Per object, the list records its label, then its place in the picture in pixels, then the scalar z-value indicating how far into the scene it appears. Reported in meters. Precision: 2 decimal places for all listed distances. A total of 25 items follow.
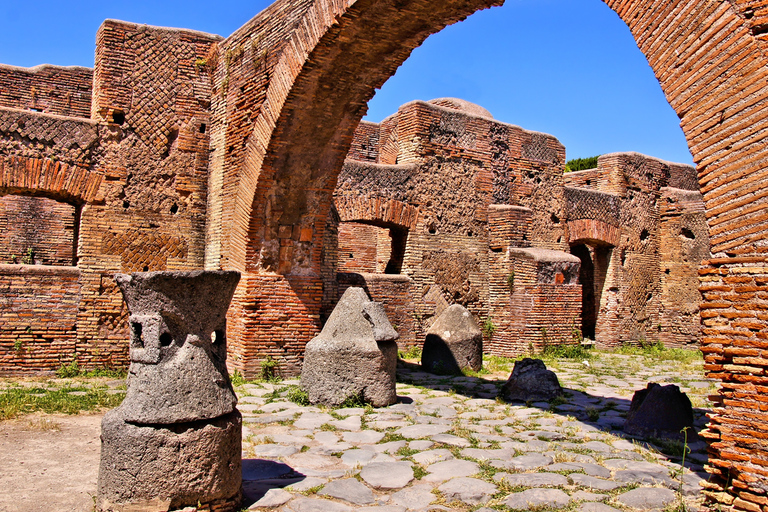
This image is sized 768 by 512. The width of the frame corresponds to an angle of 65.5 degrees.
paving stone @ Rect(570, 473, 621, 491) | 4.04
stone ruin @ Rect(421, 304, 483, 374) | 8.95
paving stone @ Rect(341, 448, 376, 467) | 4.57
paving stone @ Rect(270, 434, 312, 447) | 5.08
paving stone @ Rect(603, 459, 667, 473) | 4.46
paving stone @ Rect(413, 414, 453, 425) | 5.81
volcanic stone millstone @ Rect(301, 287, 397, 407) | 6.40
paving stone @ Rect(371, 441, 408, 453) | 4.88
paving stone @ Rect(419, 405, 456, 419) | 6.16
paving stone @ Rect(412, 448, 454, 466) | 4.59
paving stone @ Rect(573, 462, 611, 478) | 4.31
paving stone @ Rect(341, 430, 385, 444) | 5.15
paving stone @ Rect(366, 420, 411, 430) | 5.65
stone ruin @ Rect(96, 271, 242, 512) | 3.36
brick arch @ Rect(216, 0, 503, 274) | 6.34
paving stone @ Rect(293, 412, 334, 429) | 5.67
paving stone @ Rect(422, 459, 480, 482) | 4.23
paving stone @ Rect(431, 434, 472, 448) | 5.06
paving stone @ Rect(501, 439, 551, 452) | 4.97
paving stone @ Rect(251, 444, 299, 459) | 4.75
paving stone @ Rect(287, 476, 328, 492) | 3.97
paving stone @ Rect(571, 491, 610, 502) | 3.81
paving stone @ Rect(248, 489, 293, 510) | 3.67
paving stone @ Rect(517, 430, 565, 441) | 5.35
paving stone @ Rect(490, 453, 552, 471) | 4.48
